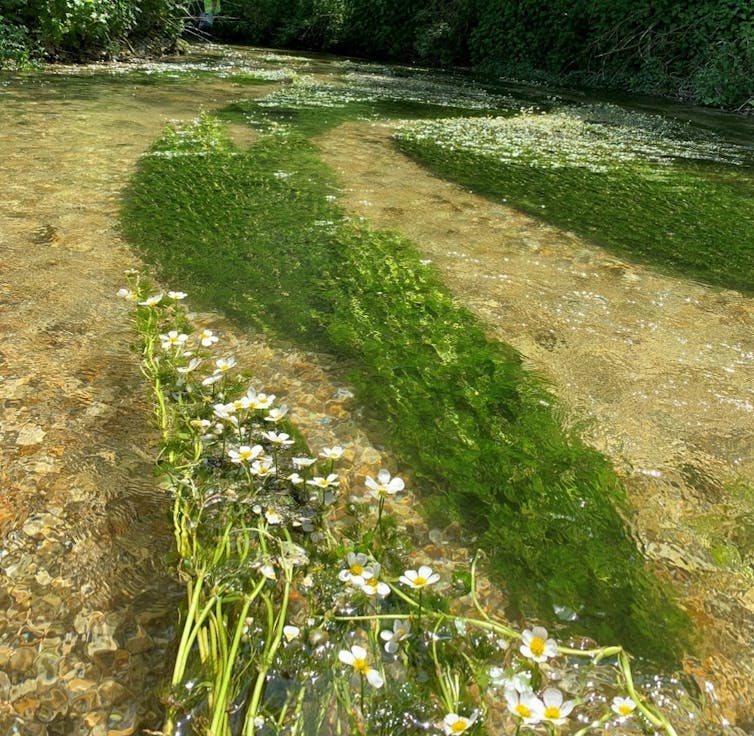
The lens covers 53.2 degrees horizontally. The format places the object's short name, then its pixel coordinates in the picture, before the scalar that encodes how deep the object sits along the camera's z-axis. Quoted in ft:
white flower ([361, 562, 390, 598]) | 1.11
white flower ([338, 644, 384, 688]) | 1.00
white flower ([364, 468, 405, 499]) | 1.24
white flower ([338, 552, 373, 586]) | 1.13
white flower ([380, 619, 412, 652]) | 1.11
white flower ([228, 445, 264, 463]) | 1.36
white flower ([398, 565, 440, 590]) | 1.09
